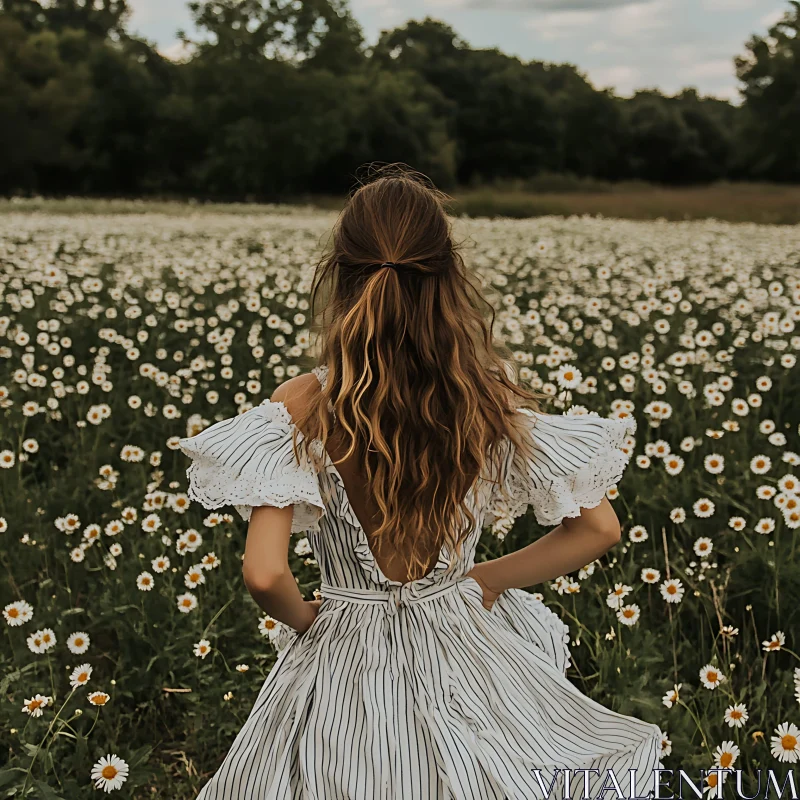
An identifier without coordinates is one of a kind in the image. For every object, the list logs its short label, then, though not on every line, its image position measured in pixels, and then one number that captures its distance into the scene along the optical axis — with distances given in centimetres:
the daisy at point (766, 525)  308
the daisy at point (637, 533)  290
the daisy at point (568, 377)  337
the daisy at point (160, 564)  295
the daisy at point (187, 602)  276
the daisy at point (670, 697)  223
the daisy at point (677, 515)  315
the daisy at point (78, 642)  259
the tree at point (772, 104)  3928
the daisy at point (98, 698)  242
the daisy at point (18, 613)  265
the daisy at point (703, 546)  284
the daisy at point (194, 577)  290
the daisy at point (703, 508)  311
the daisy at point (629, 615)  254
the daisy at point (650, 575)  286
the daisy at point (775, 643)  239
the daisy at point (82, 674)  246
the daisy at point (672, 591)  271
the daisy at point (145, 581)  291
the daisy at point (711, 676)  241
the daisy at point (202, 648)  266
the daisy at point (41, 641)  262
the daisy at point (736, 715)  224
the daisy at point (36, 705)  226
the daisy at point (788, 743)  204
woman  175
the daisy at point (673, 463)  340
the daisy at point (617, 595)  252
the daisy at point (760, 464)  328
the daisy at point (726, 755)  209
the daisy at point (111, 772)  212
